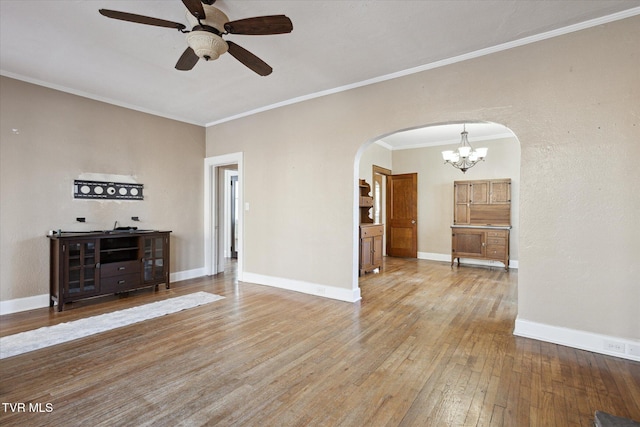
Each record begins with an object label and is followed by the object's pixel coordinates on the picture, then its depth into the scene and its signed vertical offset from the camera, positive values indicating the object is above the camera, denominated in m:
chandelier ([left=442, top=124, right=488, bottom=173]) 5.55 +1.13
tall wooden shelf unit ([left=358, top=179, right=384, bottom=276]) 5.46 -0.44
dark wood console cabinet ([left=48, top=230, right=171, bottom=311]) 3.76 -0.70
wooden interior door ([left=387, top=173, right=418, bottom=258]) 7.71 -0.02
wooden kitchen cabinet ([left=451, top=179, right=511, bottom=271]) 6.22 -0.12
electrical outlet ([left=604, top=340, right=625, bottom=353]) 2.55 -1.12
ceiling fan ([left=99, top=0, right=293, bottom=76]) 2.05 +1.35
